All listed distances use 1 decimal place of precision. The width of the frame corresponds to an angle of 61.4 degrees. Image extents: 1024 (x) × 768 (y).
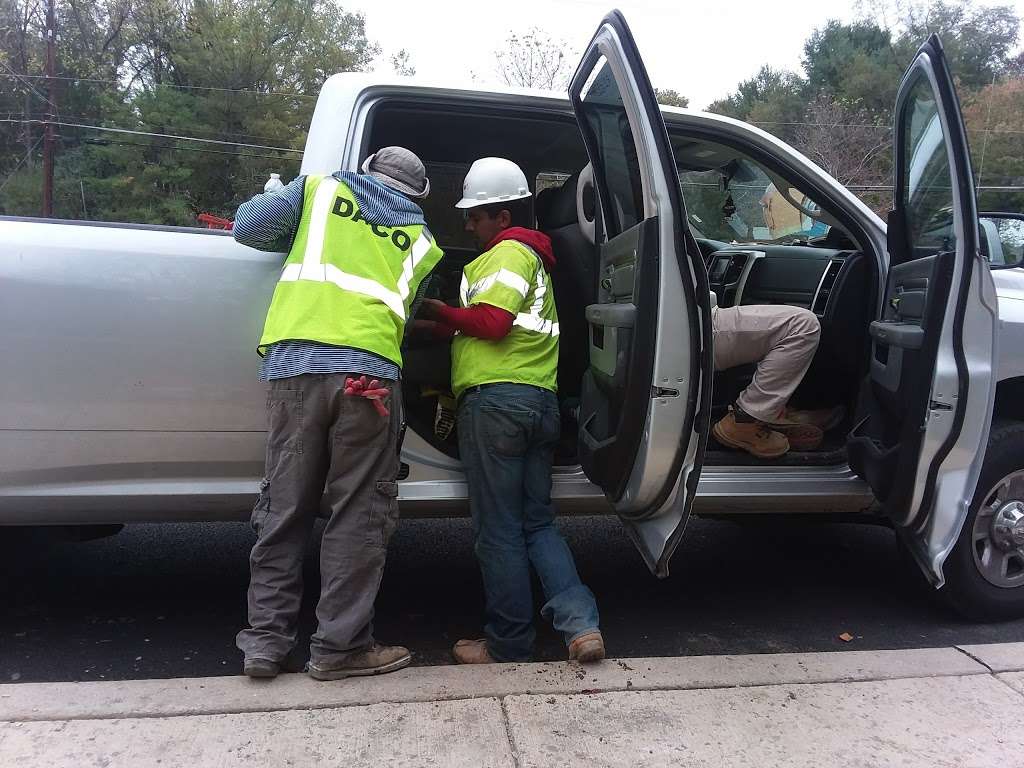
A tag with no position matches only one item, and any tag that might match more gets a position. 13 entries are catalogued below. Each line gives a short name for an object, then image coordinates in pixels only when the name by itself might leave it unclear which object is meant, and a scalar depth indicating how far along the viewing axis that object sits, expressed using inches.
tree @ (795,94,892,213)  1195.3
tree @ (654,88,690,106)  1446.9
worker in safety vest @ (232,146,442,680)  106.8
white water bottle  112.2
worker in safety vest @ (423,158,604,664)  119.4
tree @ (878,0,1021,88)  1537.9
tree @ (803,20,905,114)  1461.6
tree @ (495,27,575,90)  1206.3
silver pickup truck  109.0
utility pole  955.3
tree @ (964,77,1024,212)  1190.9
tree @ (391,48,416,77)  1472.8
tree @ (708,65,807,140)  1504.7
